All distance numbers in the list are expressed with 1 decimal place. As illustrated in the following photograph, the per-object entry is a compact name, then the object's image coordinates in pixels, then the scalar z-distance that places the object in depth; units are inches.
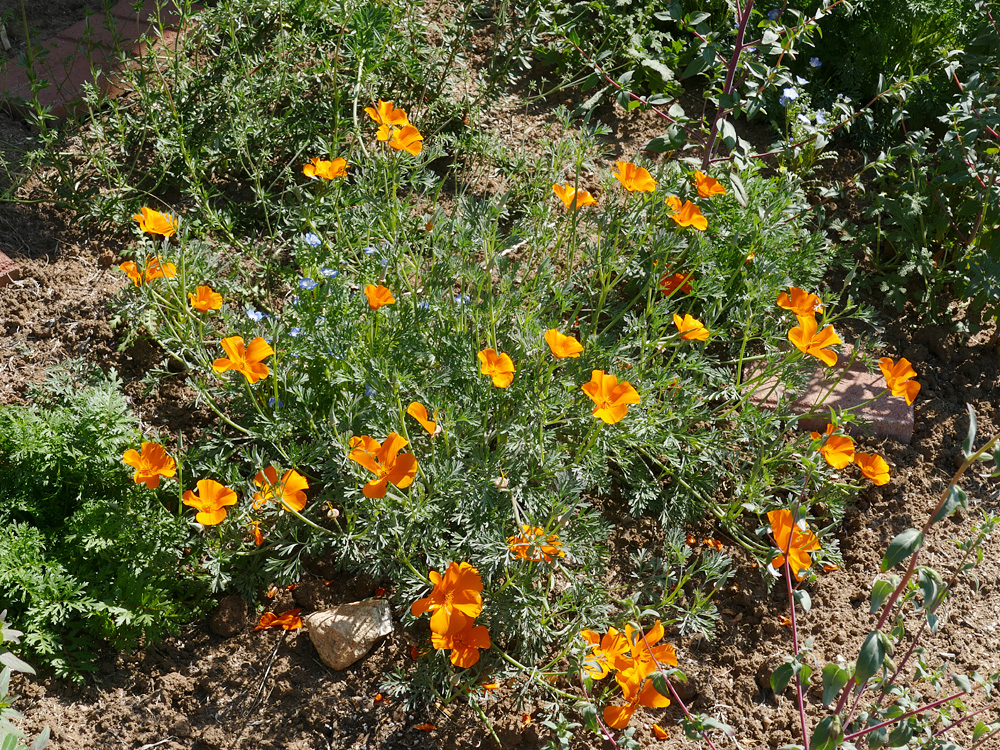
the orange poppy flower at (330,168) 89.3
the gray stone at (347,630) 79.1
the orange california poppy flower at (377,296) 75.7
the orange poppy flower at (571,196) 86.1
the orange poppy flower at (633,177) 85.5
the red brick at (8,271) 100.8
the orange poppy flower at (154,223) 83.4
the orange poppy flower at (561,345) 72.6
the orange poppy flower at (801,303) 84.4
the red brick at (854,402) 103.7
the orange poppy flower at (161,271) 83.5
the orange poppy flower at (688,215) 87.7
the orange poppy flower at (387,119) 86.7
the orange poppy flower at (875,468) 83.4
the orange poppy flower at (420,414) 70.1
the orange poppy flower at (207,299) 81.1
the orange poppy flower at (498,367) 73.7
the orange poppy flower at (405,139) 86.0
